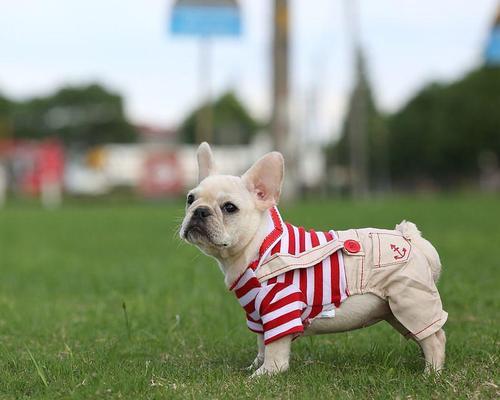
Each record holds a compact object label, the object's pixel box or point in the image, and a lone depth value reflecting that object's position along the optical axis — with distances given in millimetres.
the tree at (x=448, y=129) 65250
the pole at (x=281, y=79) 20797
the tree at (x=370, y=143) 82875
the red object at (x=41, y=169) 35281
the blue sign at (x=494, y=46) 19172
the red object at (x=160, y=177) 34312
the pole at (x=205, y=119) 16844
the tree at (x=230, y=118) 88250
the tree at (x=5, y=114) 85438
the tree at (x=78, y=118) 93438
